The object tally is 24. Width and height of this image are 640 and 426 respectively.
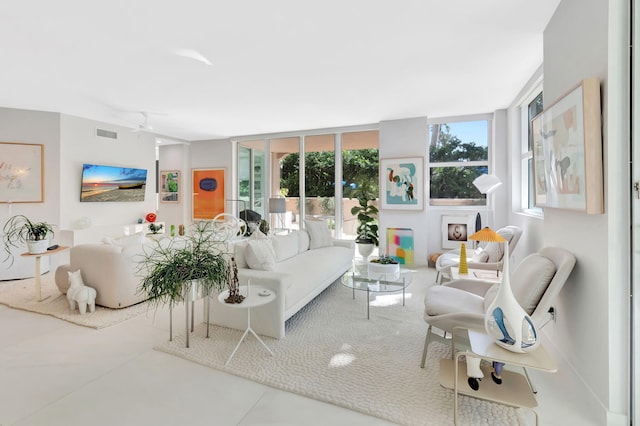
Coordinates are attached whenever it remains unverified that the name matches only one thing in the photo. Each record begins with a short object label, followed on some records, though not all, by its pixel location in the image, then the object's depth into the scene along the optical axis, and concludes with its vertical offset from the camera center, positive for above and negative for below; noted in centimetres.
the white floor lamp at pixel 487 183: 411 +39
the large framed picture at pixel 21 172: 458 +58
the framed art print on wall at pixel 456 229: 525 -32
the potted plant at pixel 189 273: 220 -48
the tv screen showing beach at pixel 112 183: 529 +51
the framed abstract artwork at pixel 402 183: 537 +50
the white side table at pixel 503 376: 152 -99
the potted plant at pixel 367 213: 589 -5
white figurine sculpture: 306 -87
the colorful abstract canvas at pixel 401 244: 548 -63
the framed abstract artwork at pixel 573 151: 168 +39
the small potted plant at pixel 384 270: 335 -67
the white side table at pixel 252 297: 221 -68
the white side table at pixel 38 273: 348 -75
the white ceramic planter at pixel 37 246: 350 -43
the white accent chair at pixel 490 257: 356 -58
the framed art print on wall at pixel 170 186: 754 +62
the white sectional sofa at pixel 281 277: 262 -68
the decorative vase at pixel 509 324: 156 -60
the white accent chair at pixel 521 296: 186 -60
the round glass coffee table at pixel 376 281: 306 -77
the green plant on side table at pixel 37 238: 350 -34
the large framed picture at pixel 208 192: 729 +44
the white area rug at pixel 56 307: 297 -107
